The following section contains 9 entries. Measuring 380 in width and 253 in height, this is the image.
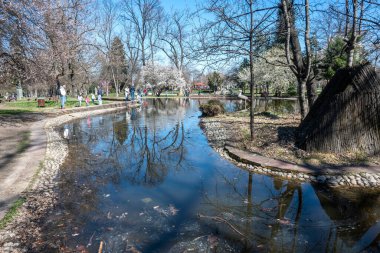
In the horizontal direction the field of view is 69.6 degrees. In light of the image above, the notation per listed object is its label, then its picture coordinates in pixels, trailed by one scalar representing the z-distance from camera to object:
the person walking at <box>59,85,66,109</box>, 18.82
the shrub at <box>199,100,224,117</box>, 17.86
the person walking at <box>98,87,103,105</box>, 25.72
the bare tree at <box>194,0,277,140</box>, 8.10
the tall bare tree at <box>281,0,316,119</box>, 8.51
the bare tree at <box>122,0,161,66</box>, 45.53
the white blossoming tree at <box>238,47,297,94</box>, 36.00
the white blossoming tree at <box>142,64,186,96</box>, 49.19
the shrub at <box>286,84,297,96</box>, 41.27
